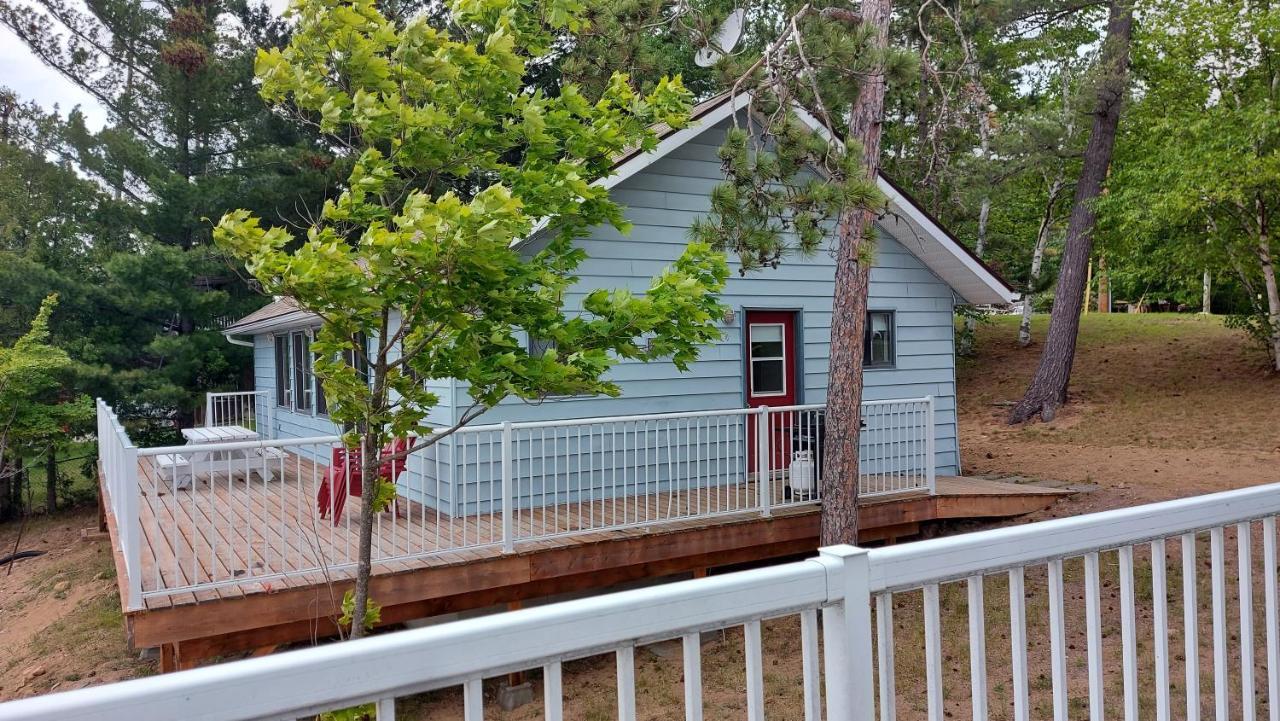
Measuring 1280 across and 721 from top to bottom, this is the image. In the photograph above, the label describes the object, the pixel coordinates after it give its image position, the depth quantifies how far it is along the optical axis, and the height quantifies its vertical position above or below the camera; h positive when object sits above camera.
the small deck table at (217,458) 9.88 -1.05
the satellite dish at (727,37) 7.72 +3.20
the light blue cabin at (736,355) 8.18 +0.12
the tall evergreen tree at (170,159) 15.76 +4.64
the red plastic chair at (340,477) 6.26 -0.86
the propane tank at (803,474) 8.02 -1.08
